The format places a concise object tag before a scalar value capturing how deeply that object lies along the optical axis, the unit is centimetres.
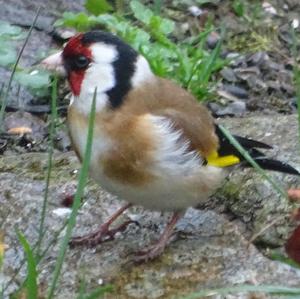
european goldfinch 658
